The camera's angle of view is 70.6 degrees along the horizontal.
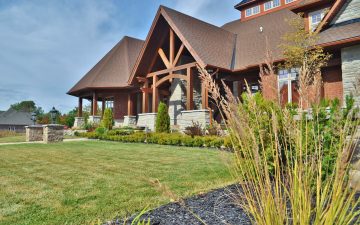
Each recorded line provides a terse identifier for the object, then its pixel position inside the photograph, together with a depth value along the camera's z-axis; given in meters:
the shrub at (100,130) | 14.91
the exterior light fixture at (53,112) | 15.06
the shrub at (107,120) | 16.55
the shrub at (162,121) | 12.56
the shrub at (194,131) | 10.50
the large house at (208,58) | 10.37
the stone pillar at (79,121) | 21.08
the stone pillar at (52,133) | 11.70
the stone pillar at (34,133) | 13.30
